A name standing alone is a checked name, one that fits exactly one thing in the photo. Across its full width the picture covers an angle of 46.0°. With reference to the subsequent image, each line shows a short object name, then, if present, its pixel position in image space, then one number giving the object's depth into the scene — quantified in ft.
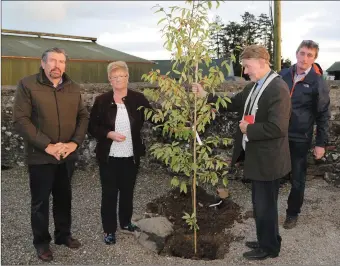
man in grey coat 11.63
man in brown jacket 12.18
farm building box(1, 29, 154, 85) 50.55
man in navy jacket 14.47
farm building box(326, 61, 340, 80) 95.21
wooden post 30.22
